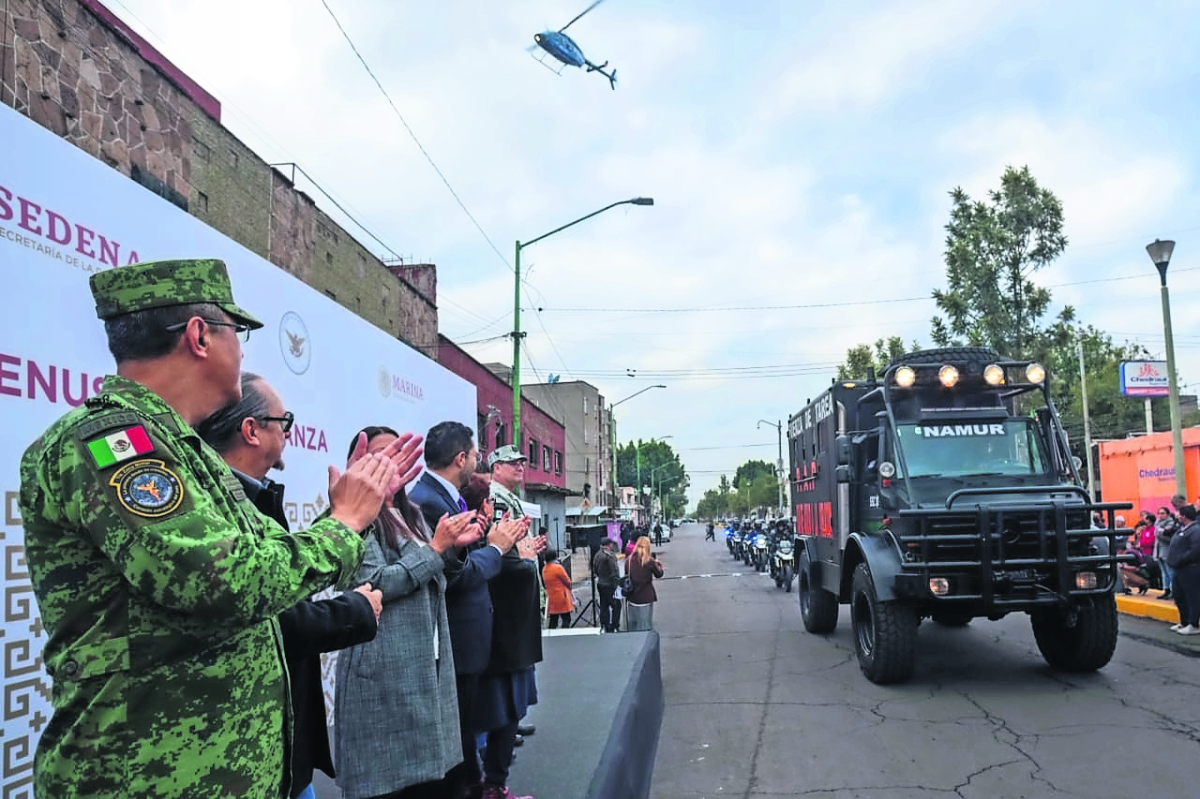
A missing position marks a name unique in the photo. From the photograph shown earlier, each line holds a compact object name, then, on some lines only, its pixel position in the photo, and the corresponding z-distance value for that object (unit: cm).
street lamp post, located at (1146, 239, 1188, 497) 1348
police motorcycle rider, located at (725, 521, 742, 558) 3519
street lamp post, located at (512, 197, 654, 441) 1916
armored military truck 752
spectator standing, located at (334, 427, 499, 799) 291
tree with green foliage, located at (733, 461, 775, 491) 16012
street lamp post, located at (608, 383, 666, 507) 7853
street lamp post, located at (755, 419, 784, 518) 4874
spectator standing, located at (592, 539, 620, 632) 1241
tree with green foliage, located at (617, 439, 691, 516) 12112
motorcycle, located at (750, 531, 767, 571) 2645
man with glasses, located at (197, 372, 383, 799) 249
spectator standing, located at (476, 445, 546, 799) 390
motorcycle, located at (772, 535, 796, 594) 1919
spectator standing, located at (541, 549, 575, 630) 1141
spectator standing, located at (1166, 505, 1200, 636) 999
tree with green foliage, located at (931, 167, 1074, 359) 2453
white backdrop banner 248
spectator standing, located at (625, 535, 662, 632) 1123
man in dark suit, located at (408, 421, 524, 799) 366
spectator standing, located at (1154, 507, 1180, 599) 1295
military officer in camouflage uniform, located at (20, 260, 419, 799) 149
